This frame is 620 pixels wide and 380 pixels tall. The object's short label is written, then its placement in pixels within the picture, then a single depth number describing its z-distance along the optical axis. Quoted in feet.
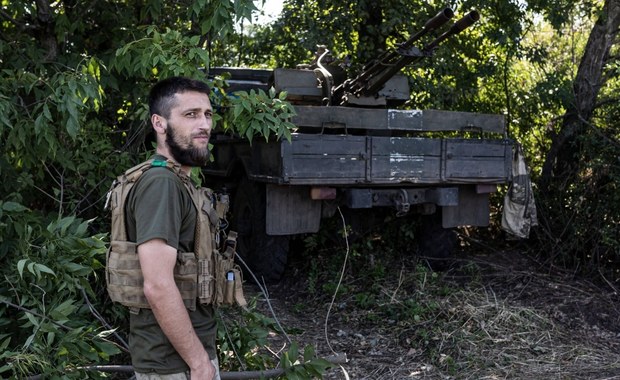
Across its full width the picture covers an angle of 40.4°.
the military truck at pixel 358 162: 22.77
